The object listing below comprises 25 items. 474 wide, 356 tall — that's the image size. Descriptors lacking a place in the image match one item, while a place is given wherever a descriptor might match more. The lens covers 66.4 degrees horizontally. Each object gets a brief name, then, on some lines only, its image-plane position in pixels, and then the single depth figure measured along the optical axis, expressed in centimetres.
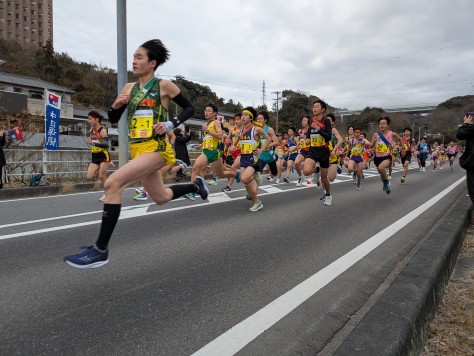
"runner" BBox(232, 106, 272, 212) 714
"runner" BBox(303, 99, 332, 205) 774
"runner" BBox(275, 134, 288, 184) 1524
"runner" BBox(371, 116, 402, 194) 1020
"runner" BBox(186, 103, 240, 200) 791
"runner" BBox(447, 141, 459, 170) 2472
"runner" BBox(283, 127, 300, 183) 1396
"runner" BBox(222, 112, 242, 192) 859
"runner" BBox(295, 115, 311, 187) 1038
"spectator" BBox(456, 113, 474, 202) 572
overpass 9992
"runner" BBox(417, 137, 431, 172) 2161
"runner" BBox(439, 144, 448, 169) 2700
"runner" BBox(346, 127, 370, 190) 1147
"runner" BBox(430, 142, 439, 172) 2502
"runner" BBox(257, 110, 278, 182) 800
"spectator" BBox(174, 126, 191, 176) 1087
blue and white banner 1139
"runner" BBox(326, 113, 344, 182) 847
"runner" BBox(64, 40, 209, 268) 315
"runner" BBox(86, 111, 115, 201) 796
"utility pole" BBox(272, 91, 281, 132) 6355
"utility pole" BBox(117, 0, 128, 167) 1141
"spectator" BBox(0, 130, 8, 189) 955
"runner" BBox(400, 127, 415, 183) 1484
